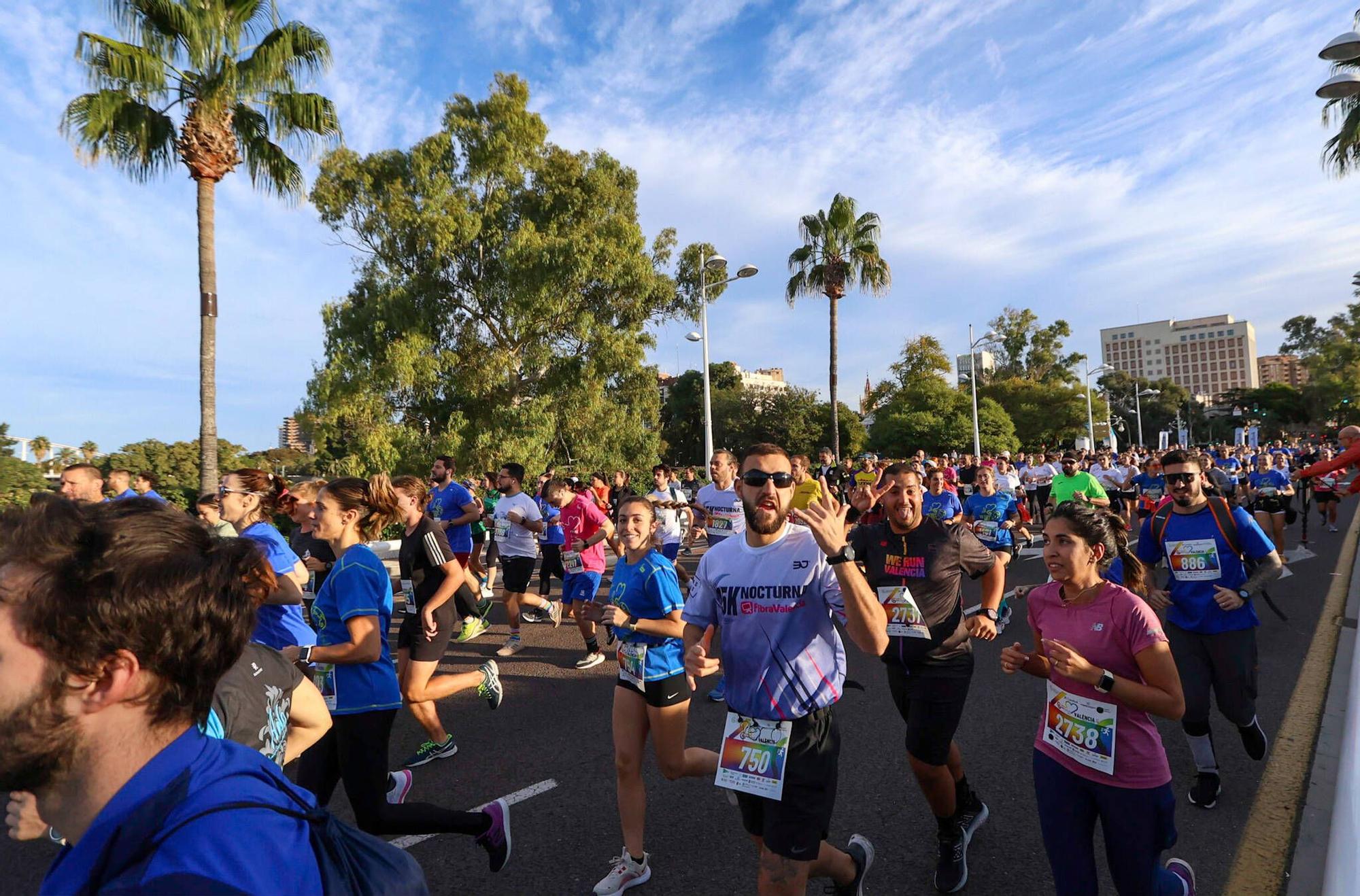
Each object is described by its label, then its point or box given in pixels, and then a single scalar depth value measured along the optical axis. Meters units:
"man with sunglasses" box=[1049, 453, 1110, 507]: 9.48
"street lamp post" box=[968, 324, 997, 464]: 34.98
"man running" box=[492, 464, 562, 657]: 8.50
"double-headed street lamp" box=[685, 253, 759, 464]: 20.23
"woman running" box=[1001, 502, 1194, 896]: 2.68
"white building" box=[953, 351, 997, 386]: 48.84
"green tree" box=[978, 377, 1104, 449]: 53.91
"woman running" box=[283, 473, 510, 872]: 3.33
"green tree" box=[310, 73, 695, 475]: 19.69
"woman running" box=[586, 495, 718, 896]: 3.55
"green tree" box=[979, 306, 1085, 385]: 66.25
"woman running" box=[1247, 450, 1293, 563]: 11.77
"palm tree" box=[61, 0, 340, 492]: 10.98
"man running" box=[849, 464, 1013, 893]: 3.50
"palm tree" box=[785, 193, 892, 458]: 27.47
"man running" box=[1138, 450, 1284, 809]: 4.30
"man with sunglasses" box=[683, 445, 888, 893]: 2.59
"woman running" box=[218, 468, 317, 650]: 3.91
